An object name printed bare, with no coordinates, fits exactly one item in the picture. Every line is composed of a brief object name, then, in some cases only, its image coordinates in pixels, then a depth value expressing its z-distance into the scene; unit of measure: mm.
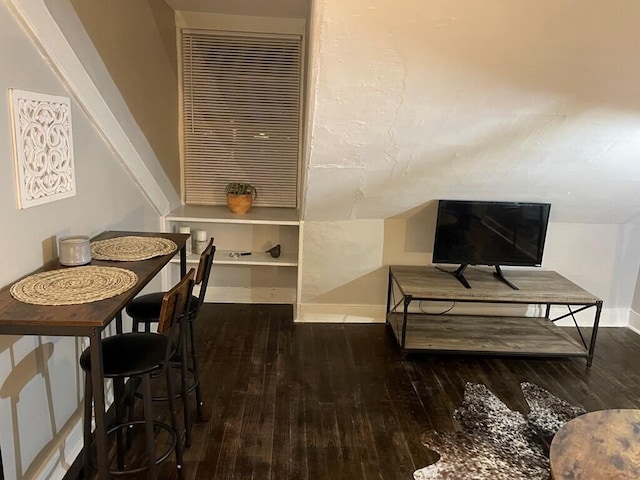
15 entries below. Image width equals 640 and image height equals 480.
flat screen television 3459
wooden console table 3322
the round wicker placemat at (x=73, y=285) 1640
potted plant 3934
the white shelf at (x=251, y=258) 3980
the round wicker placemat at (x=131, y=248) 2176
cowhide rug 2273
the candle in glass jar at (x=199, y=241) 4008
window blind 3914
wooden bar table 1492
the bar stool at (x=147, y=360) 1787
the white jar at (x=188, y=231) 3958
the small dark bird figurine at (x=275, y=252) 4047
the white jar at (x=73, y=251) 1993
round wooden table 1723
